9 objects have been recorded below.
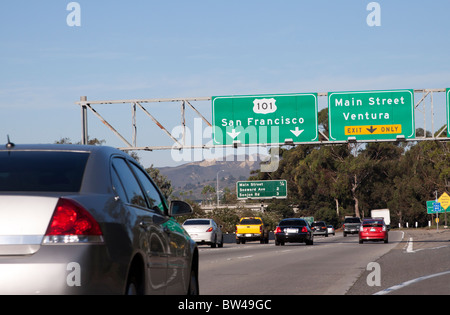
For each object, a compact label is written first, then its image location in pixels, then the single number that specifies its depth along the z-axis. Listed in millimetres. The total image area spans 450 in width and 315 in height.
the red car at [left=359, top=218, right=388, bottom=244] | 42219
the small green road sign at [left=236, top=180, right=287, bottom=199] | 81250
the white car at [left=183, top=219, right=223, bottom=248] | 38344
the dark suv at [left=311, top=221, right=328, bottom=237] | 74812
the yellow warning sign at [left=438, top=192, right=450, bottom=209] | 78938
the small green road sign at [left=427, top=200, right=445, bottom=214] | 87938
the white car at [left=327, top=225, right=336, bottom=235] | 88700
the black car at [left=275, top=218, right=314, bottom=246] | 41500
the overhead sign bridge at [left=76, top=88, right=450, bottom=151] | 37625
